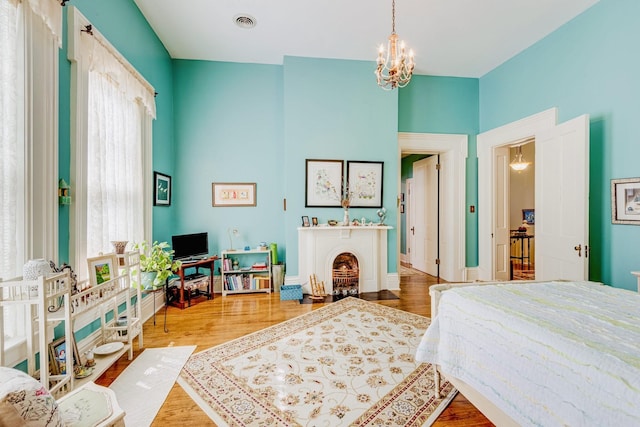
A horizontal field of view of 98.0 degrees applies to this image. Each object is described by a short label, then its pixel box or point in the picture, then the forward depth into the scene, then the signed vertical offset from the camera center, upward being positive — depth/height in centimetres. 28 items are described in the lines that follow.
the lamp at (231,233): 438 -31
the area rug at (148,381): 175 -123
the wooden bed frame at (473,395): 130 -97
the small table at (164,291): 292 -101
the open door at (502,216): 455 -5
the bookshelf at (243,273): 412 -92
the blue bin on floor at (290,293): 389 -112
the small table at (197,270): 360 -83
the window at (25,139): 159 +46
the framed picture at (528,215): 677 -6
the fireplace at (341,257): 410 -66
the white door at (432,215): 520 -4
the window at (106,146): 211 +63
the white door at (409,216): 625 -7
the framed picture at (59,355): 174 -91
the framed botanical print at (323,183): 417 +46
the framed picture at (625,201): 264 +11
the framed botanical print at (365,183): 425 +46
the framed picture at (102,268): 205 -42
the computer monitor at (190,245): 374 -44
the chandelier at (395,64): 230 +126
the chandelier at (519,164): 567 +100
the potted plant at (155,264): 275 -51
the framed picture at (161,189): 358 +33
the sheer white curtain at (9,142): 157 +42
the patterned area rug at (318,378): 171 -123
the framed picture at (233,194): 434 +31
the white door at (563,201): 284 +13
